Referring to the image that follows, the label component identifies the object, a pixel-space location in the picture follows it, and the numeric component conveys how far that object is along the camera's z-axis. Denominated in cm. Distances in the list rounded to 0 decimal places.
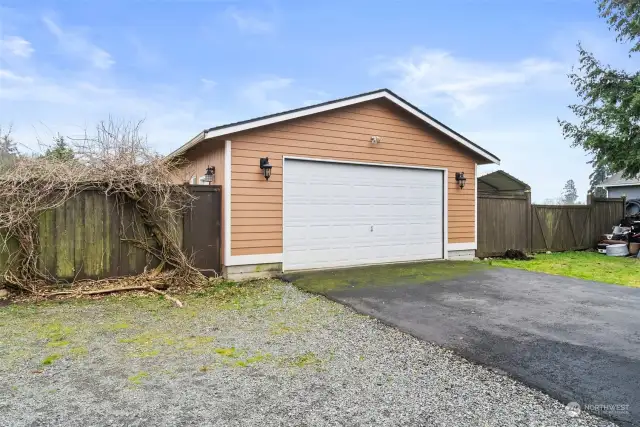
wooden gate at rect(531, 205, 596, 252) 1145
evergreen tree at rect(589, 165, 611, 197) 3853
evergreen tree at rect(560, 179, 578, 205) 5772
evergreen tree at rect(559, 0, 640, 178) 1144
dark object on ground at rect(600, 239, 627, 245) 1151
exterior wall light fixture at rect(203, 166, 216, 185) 749
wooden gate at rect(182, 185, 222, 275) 664
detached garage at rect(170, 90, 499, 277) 687
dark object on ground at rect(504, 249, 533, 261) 1020
